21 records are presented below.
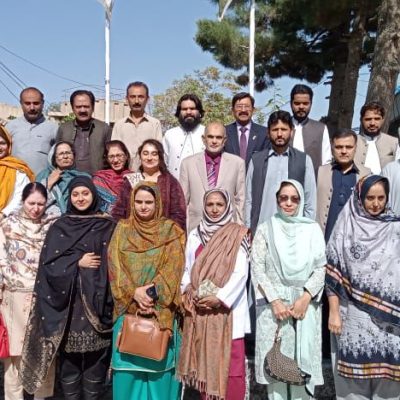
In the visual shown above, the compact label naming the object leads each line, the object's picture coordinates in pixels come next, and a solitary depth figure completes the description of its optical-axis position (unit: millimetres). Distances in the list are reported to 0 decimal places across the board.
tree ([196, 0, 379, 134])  11766
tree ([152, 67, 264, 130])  20141
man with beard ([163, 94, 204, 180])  4848
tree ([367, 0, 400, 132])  8422
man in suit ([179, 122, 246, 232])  4297
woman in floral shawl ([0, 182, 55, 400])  3736
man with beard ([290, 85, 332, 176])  4668
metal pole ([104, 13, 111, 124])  11438
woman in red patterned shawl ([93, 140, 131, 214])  4207
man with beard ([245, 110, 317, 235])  4137
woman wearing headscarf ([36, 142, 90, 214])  4172
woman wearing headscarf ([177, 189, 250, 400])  3348
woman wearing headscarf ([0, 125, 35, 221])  4273
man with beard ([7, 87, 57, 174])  4930
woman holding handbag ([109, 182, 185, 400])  3367
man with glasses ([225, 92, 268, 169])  4746
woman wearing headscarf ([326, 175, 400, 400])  3279
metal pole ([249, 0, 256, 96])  11555
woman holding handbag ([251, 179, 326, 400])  3375
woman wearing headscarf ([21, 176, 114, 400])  3492
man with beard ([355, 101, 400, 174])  4609
